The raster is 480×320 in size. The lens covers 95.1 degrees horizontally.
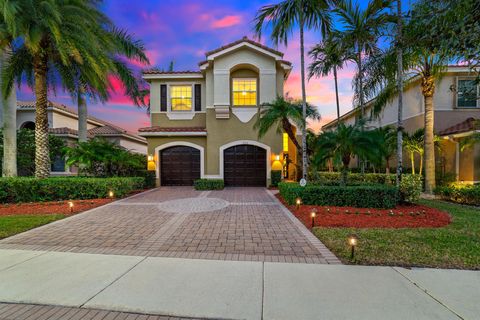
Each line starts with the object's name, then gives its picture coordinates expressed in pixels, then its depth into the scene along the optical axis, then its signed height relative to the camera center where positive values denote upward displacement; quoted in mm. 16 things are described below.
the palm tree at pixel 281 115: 10391 +2127
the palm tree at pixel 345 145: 8281 +542
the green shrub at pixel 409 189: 8711 -1193
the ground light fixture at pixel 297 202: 8248 -1659
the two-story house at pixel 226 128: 14984 +2211
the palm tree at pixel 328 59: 11795 +6078
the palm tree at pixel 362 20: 9891 +6512
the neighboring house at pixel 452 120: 13422 +2550
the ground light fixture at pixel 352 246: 4031 -1630
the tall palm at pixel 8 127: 10742 +1652
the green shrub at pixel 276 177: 14773 -1185
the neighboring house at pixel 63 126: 18266 +3082
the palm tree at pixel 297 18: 9547 +6401
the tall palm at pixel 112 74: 10758 +4780
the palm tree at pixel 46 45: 8625 +5044
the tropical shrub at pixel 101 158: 11555 +112
